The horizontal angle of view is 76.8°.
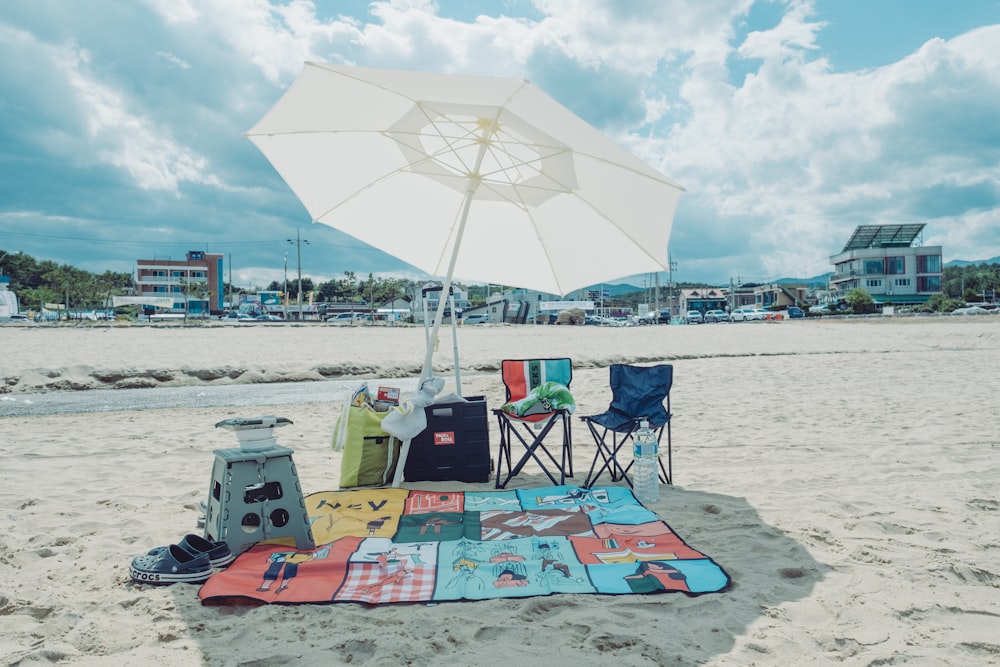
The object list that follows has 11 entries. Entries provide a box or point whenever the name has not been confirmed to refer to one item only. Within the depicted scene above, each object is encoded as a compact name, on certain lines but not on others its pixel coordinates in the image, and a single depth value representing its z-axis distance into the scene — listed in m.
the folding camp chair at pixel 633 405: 4.52
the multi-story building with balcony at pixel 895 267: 73.50
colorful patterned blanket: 2.74
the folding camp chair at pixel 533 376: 4.91
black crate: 4.71
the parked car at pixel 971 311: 41.78
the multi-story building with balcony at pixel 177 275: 82.69
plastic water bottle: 4.11
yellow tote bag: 4.46
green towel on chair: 4.55
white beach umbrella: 3.81
